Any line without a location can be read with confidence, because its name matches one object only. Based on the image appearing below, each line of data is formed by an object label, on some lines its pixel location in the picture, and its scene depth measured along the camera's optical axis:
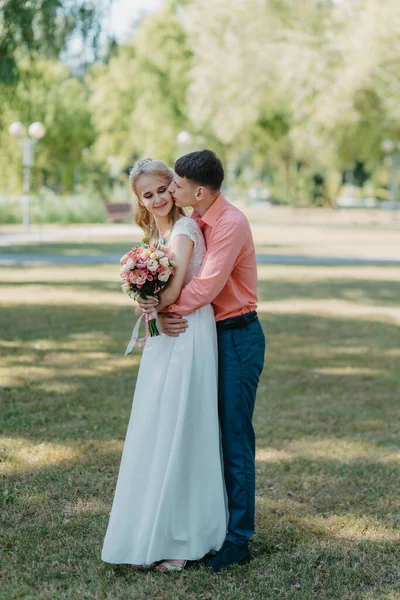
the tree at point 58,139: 43.00
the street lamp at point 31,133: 27.15
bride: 3.65
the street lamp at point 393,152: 36.82
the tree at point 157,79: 43.91
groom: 3.56
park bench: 36.91
